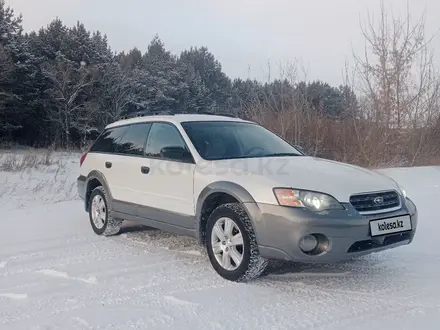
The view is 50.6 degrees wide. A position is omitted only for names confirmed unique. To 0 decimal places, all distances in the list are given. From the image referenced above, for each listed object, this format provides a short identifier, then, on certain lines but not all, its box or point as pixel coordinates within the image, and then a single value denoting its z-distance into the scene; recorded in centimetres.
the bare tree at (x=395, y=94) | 1697
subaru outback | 376
